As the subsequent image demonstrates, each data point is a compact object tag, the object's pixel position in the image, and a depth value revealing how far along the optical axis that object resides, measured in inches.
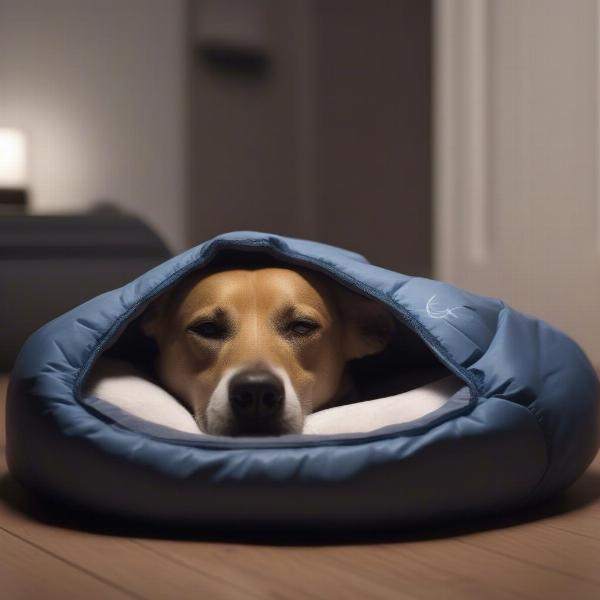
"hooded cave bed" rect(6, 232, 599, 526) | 52.6
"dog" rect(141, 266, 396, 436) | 63.4
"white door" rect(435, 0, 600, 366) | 139.9
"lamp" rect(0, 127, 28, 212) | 231.5
